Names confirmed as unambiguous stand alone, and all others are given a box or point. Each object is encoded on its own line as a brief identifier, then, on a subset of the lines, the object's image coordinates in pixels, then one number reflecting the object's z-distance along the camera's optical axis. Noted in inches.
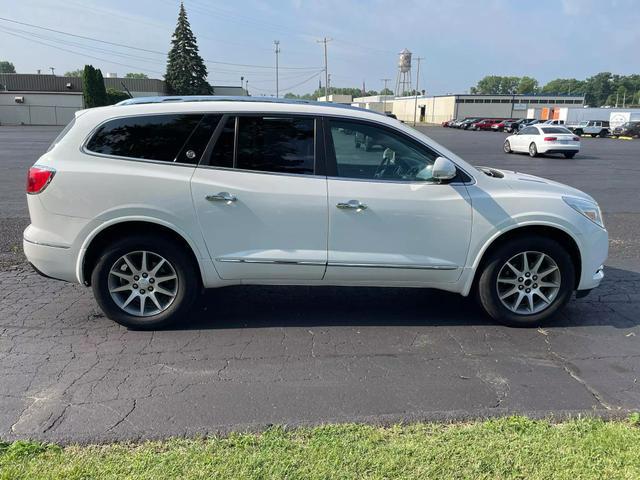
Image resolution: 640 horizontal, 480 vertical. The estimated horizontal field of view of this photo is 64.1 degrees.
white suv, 160.6
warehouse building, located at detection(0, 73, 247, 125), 2165.7
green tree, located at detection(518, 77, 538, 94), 6412.4
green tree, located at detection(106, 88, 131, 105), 1998.5
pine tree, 2711.6
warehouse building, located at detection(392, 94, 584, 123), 3440.0
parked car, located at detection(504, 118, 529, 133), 2186.9
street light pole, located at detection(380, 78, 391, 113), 4178.2
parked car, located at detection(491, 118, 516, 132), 2306.8
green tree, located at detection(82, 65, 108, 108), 1844.2
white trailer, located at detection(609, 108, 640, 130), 1948.8
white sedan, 892.0
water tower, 4427.9
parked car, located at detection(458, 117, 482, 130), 2664.4
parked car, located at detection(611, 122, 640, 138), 1875.0
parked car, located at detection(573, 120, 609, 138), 1911.9
